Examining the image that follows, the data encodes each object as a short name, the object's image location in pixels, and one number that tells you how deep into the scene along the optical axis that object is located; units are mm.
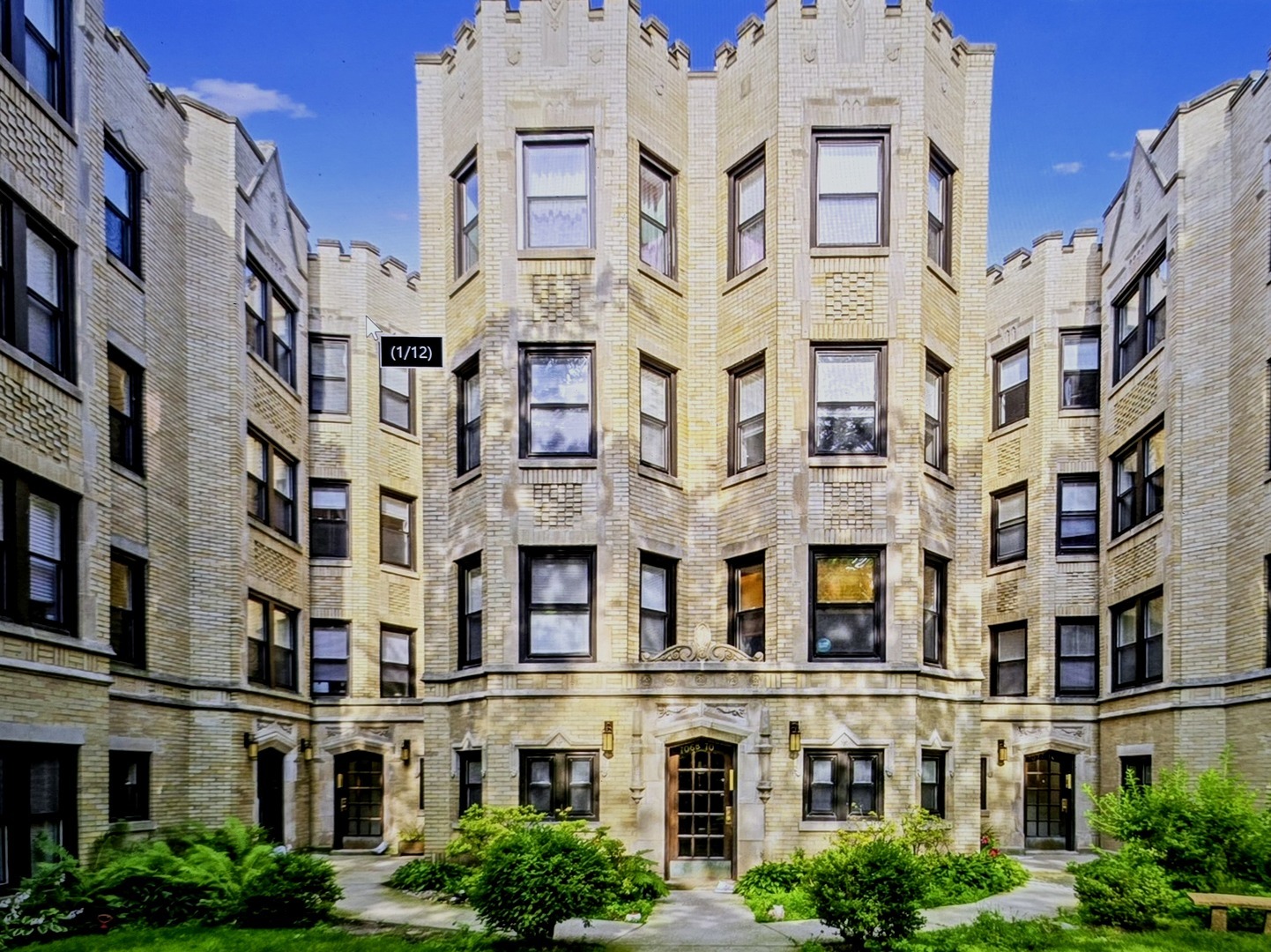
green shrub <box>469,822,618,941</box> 9359
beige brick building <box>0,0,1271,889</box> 14047
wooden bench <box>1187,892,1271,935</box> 9883
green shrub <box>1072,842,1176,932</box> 10305
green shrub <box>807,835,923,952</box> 9406
